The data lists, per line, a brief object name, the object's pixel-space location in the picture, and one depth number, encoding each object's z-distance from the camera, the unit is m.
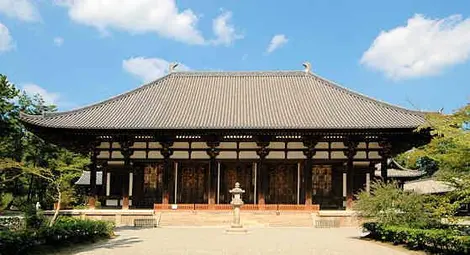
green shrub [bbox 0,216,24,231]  14.96
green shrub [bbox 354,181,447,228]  16.11
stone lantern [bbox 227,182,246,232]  20.06
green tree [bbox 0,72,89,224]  45.55
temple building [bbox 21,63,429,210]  25.31
